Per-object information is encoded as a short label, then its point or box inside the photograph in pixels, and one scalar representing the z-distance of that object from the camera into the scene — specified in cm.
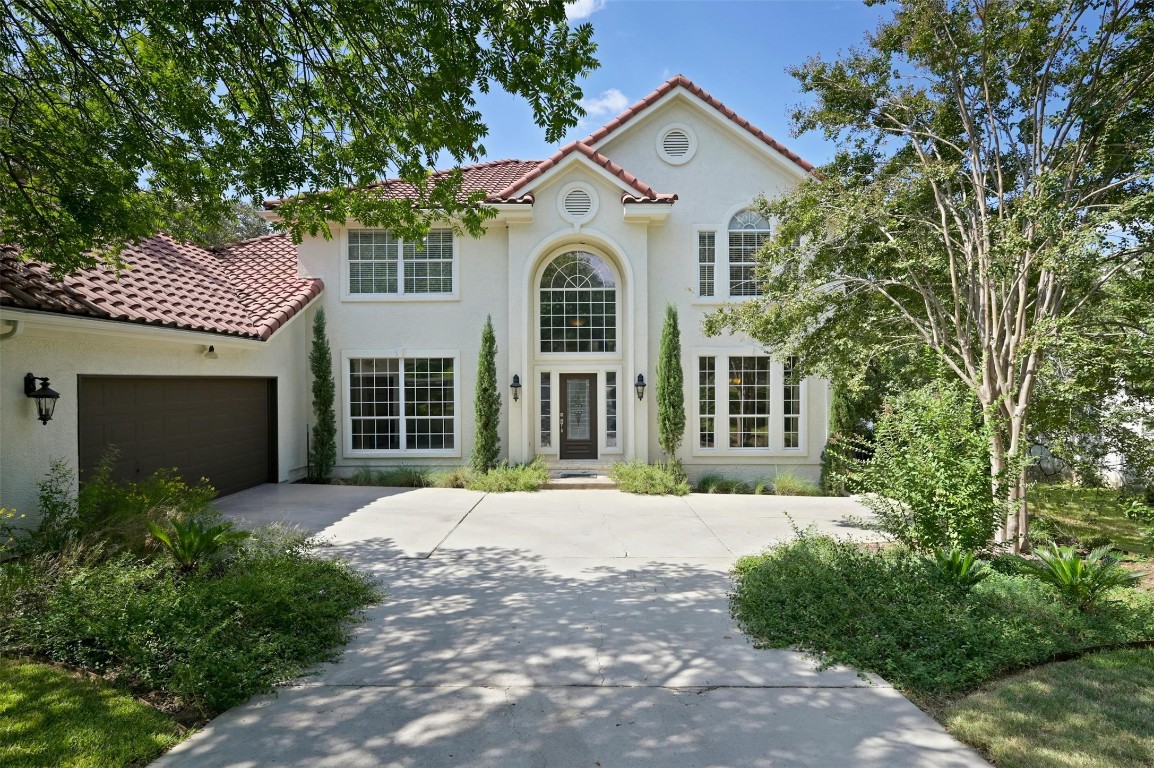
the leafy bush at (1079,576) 534
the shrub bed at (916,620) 444
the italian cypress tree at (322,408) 1371
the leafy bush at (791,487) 1291
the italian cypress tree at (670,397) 1327
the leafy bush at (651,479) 1212
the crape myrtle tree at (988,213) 686
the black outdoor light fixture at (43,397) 707
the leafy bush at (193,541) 606
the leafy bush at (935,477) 644
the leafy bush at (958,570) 554
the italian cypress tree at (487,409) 1334
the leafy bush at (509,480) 1232
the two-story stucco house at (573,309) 1357
